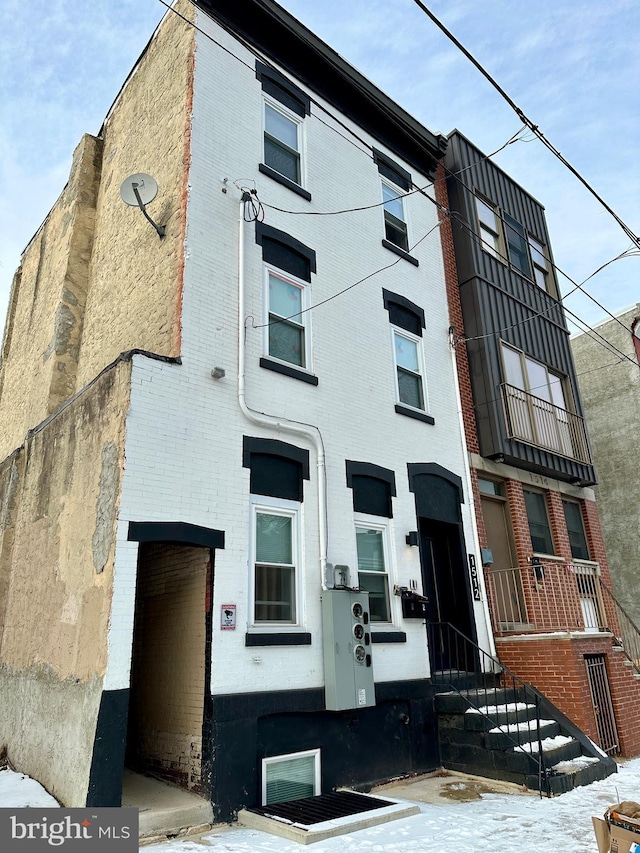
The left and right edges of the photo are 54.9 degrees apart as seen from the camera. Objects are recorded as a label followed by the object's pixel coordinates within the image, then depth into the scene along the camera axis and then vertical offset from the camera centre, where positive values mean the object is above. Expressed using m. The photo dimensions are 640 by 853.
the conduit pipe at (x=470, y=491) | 10.06 +2.62
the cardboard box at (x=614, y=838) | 4.32 -1.30
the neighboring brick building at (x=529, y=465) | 9.17 +3.34
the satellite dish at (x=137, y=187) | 8.31 +6.04
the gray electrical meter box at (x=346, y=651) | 7.31 +0.05
